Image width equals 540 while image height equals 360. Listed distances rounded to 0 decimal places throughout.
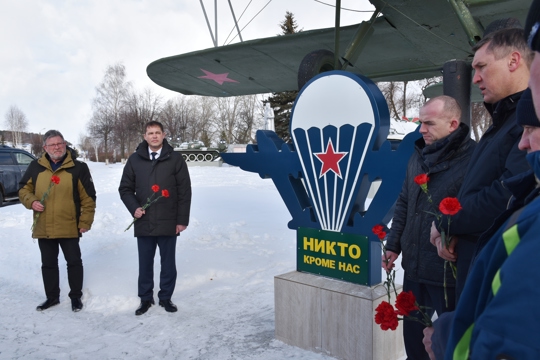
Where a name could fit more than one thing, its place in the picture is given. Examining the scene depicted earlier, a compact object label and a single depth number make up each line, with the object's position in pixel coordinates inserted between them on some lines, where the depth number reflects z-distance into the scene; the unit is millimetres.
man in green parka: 3781
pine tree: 32188
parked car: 11188
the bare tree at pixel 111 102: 44000
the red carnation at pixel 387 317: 1682
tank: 27375
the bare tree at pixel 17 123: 71188
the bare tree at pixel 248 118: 49781
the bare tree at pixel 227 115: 52188
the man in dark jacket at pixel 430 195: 2021
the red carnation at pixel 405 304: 1717
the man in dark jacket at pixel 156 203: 3713
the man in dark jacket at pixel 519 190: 748
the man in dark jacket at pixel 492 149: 1537
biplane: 4953
